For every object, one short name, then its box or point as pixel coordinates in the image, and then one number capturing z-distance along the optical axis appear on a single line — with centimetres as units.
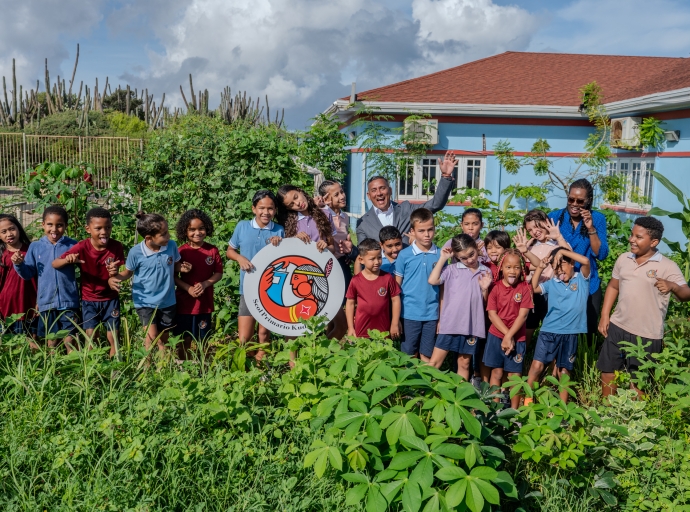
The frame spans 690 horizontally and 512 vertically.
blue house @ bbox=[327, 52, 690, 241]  1305
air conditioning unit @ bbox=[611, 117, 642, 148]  1244
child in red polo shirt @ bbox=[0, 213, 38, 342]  484
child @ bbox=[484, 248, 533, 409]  446
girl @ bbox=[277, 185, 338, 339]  497
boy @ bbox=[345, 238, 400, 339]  455
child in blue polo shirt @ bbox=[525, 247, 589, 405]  453
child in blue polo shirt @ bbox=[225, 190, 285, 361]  493
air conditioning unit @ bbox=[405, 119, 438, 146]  1366
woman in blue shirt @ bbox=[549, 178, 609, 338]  480
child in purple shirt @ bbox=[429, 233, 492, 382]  451
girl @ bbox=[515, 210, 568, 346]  467
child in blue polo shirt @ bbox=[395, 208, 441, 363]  462
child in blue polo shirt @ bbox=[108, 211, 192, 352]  476
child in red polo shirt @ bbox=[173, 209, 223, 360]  503
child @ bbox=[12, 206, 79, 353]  482
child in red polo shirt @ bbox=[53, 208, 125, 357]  477
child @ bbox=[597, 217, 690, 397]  445
